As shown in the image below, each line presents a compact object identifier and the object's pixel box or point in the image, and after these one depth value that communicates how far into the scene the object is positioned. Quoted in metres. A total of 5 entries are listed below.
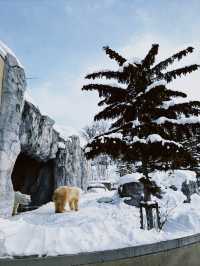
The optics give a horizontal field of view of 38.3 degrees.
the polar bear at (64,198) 10.58
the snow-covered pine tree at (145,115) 6.23
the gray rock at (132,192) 11.50
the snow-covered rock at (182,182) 14.16
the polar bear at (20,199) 12.84
